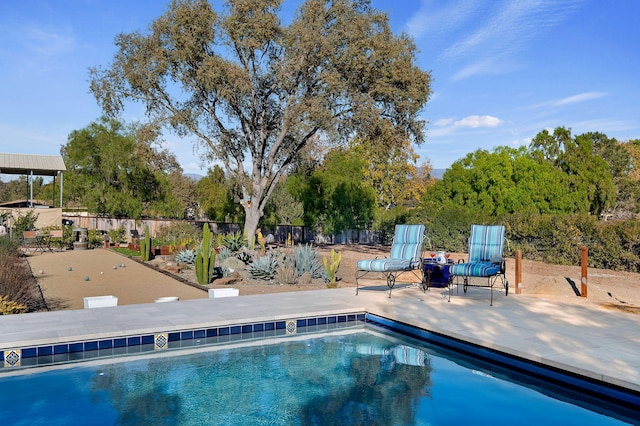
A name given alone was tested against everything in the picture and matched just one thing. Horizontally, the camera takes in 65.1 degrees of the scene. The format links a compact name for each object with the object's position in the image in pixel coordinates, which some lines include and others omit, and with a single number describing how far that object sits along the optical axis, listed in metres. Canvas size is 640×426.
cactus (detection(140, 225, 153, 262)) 15.47
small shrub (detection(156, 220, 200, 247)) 19.11
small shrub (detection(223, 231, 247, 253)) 14.96
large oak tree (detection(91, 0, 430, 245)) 16.73
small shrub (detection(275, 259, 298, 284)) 10.43
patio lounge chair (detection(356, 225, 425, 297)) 7.85
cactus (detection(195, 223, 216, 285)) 10.36
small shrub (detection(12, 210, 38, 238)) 20.18
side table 8.81
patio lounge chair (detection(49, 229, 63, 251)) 20.22
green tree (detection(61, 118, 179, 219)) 27.14
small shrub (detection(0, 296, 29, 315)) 6.55
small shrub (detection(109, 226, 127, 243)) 22.94
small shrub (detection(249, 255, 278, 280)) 10.77
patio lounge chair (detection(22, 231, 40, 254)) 18.28
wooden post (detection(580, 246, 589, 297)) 8.65
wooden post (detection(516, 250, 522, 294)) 8.66
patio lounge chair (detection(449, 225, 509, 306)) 7.30
